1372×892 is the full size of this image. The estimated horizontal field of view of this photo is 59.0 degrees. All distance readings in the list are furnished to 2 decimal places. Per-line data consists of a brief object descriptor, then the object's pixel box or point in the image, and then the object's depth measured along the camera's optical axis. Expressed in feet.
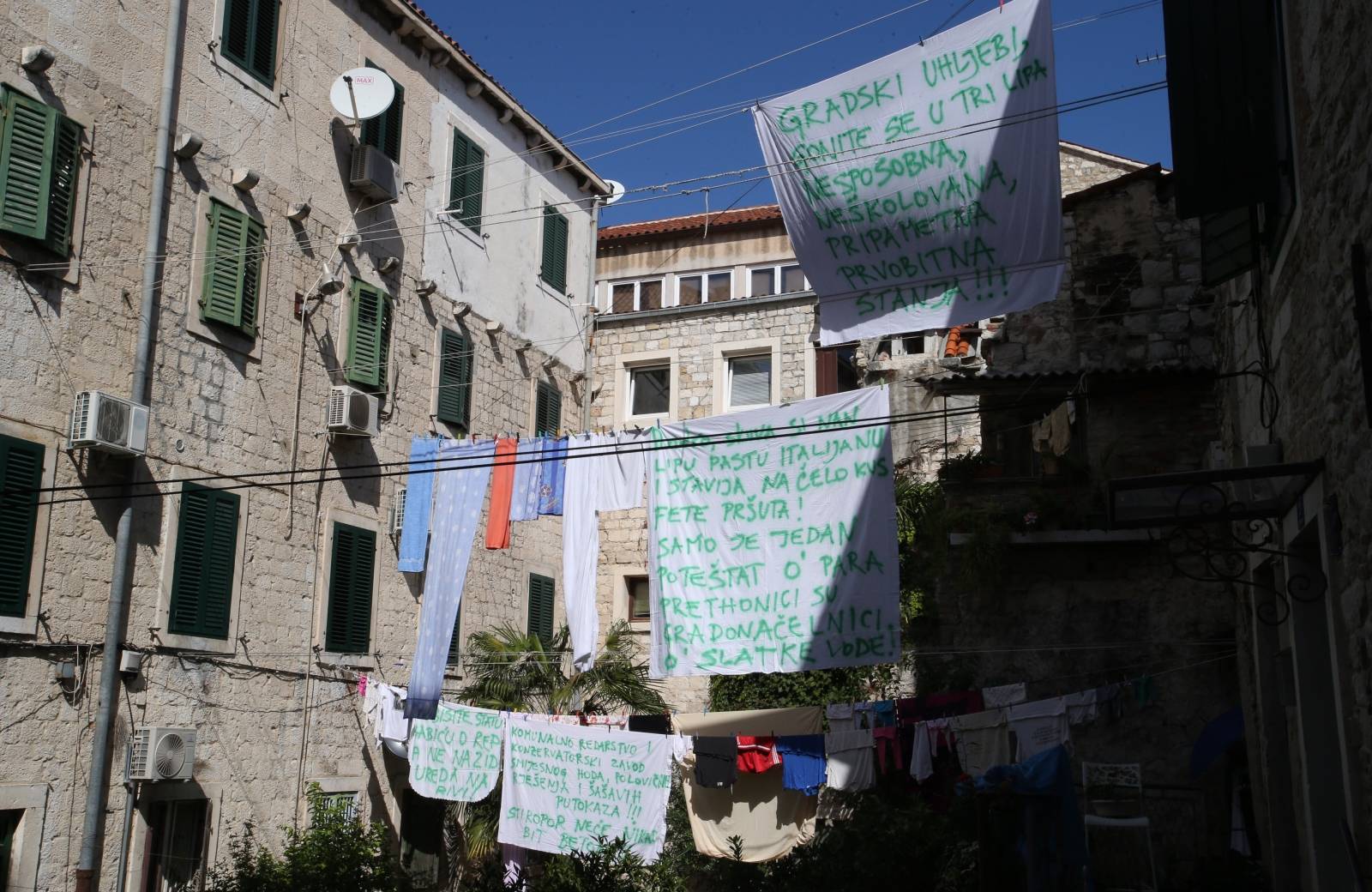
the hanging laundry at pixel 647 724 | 48.19
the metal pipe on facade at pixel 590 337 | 67.56
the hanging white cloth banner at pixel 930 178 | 27.20
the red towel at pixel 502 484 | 40.01
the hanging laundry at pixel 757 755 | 47.52
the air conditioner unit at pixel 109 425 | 37.01
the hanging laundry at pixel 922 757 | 46.26
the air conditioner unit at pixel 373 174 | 50.75
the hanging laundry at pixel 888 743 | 47.34
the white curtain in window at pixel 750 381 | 68.54
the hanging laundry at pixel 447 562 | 41.55
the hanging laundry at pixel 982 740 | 45.42
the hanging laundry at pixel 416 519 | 44.83
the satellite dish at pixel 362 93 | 48.70
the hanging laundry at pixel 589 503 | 37.24
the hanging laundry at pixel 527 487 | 39.34
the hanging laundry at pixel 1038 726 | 44.96
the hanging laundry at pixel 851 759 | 47.47
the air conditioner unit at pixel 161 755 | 38.14
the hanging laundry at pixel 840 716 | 49.32
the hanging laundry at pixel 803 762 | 47.01
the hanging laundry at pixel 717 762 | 46.73
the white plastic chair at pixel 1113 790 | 44.52
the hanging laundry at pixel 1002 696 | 47.01
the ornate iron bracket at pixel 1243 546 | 23.44
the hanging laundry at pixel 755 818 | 48.83
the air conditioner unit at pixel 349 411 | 47.57
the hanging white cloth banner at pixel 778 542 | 31.76
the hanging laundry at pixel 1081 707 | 45.57
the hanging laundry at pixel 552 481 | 39.17
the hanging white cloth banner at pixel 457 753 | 46.91
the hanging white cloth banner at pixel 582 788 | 44.19
